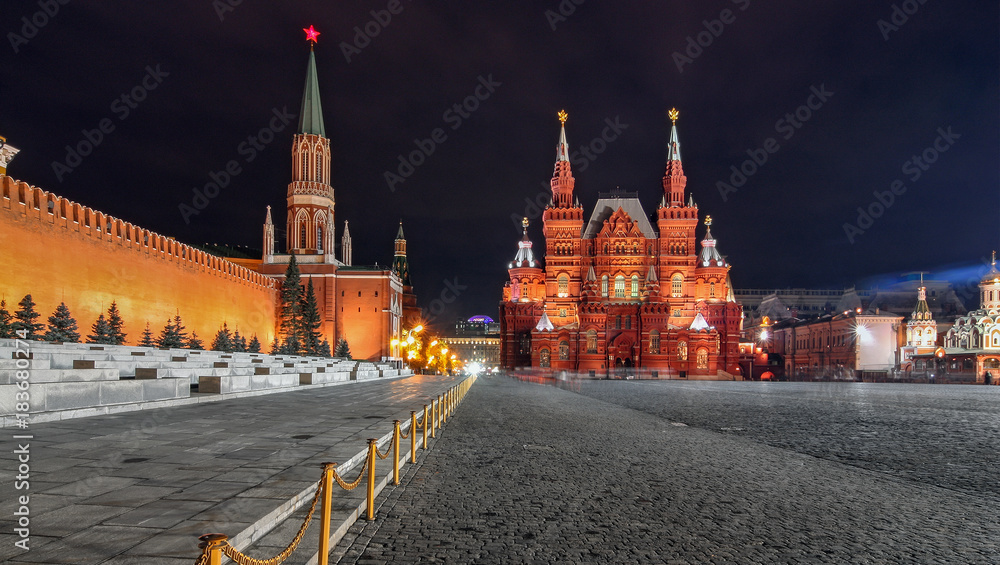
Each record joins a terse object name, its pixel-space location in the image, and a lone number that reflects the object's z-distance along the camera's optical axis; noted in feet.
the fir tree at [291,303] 168.76
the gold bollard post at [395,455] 21.12
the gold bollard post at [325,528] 12.04
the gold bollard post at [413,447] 25.71
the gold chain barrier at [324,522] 7.38
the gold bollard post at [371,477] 16.61
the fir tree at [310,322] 168.66
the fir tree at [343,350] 180.45
